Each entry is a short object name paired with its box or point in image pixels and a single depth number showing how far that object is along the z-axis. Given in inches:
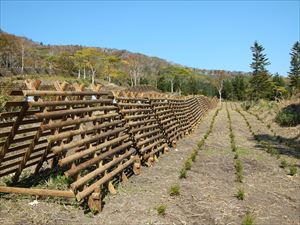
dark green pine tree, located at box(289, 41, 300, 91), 2533.0
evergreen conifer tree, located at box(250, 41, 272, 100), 2198.2
